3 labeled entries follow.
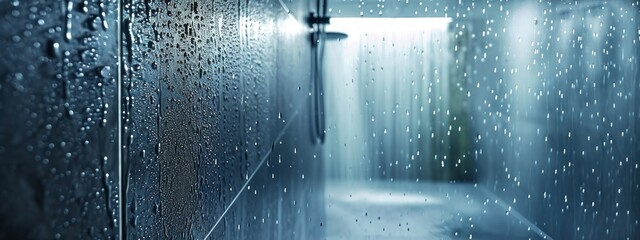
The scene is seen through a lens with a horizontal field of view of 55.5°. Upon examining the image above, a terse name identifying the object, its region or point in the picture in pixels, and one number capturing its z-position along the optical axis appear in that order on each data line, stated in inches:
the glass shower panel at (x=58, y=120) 13.1
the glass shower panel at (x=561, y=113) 80.9
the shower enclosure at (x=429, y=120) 49.1
